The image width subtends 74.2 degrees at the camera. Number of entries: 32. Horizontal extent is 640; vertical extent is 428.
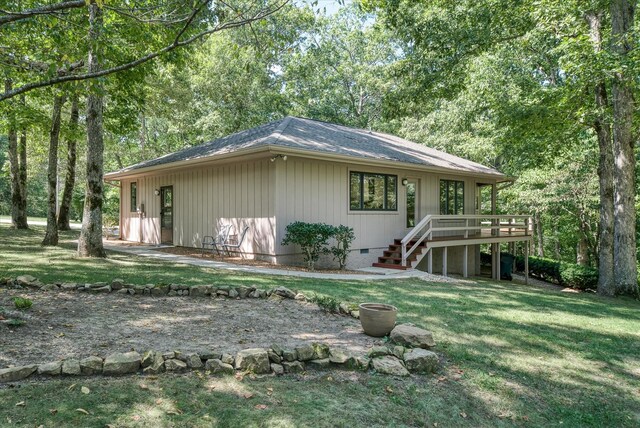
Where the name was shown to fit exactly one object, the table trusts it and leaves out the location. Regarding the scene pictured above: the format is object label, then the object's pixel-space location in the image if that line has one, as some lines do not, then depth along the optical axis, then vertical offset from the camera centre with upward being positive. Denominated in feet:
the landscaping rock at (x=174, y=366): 10.25 -3.43
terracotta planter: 13.84 -3.16
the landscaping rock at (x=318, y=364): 11.27 -3.72
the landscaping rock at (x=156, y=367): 10.08 -3.41
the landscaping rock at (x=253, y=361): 10.59 -3.44
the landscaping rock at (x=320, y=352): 11.42 -3.44
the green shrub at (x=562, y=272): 48.52 -5.97
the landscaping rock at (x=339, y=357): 11.35 -3.59
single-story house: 33.63 +3.02
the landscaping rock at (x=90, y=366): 9.74 -3.27
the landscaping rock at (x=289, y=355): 11.22 -3.47
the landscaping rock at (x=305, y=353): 11.29 -3.43
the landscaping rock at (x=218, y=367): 10.37 -3.51
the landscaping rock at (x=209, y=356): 10.73 -3.33
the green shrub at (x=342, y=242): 32.89 -1.45
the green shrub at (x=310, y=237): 31.14 -0.91
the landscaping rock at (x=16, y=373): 9.19 -3.24
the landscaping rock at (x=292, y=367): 10.94 -3.69
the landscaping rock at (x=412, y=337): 13.03 -3.52
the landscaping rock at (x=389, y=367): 11.19 -3.80
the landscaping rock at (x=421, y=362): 11.51 -3.77
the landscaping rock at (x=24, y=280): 18.83 -2.47
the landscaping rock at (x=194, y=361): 10.49 -3.41
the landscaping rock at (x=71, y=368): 9.62 -3.28
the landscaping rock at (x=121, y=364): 9.87 -3.28
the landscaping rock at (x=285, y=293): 19.44 -3.14
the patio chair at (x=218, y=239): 36.63 -1.31
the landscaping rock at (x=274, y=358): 11.05 -3.48
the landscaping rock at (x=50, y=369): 9.51 -3.25
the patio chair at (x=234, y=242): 35.17 -1.51
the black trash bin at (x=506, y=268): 54.70 -5.75
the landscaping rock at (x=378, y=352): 11.92 -3.62
